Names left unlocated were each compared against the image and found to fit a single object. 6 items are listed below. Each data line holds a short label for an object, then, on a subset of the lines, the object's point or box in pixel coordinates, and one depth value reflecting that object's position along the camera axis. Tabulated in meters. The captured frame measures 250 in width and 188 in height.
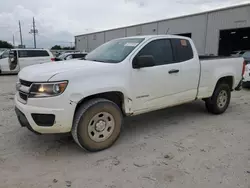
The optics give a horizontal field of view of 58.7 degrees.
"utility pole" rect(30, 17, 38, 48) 58.25
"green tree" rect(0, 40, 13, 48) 73.31
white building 20.58
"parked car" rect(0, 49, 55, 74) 13.99
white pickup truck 2.99
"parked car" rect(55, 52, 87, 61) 15.40
